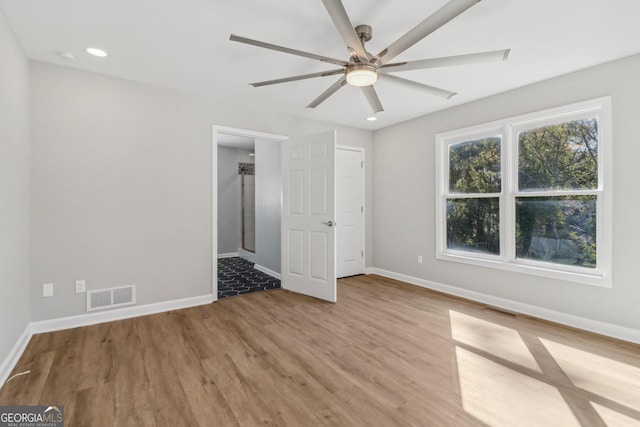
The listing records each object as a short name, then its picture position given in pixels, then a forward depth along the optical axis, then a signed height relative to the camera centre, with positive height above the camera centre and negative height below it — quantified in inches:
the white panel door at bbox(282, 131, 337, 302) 150.9 -1.8
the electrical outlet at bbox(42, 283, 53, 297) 111.8 -29.7
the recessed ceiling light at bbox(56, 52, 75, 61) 105.0 +57.1
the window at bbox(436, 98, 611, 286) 116.2 +8.8
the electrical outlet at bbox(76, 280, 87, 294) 117.4 -29.7
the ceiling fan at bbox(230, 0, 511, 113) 61.0 +41.5
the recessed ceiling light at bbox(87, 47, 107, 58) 102.1 +57.1
